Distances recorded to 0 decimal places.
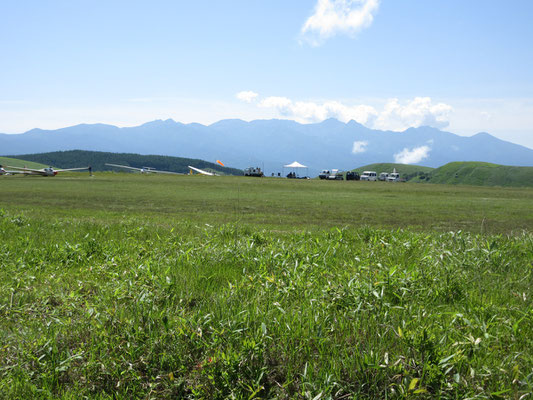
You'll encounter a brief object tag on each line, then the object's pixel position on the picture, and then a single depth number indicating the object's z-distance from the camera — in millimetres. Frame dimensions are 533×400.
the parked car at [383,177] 108150
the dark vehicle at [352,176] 96875
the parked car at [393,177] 102081
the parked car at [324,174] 95500
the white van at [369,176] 97181
